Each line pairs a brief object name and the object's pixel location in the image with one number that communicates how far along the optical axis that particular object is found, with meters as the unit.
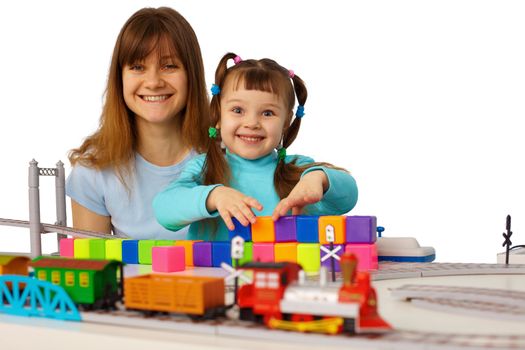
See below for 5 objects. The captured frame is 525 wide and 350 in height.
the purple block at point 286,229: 2.28
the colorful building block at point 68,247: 2.55
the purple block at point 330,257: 2.23
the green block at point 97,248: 2.52
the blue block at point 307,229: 2.25
